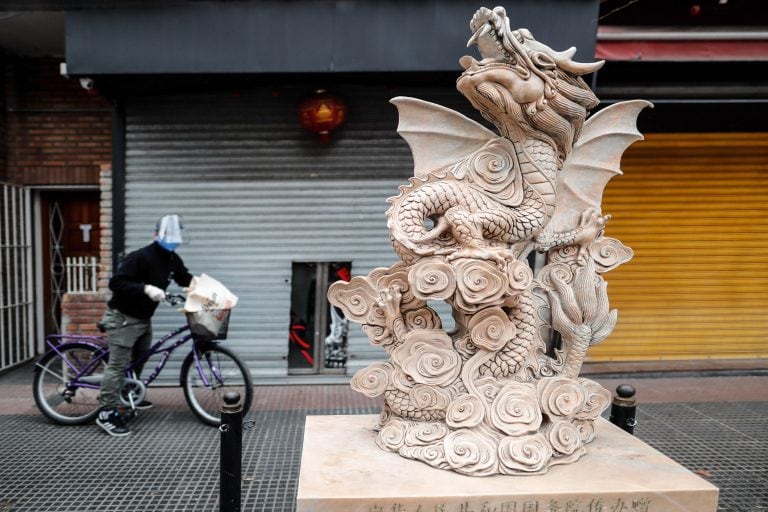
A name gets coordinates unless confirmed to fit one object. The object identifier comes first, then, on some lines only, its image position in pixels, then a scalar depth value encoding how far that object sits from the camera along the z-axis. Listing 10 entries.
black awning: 5.10
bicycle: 4.55
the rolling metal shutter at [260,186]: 5.73
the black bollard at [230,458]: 2.80
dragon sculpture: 2.72
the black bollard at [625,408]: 3.30
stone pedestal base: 2.38
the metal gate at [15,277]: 6.19
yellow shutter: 6.54
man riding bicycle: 4.36
